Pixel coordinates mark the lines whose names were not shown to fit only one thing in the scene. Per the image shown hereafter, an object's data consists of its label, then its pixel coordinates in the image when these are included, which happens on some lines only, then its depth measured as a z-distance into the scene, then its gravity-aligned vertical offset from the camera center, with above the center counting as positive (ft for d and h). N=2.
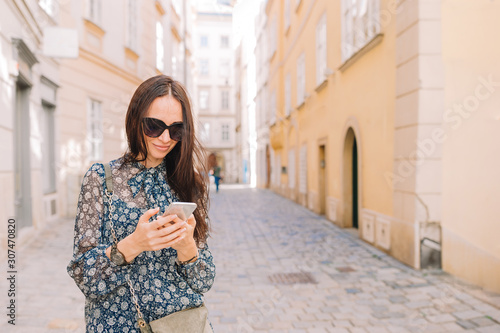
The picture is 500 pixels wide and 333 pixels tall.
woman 4.38 -0.68
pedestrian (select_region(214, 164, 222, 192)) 75.20 -1.46
